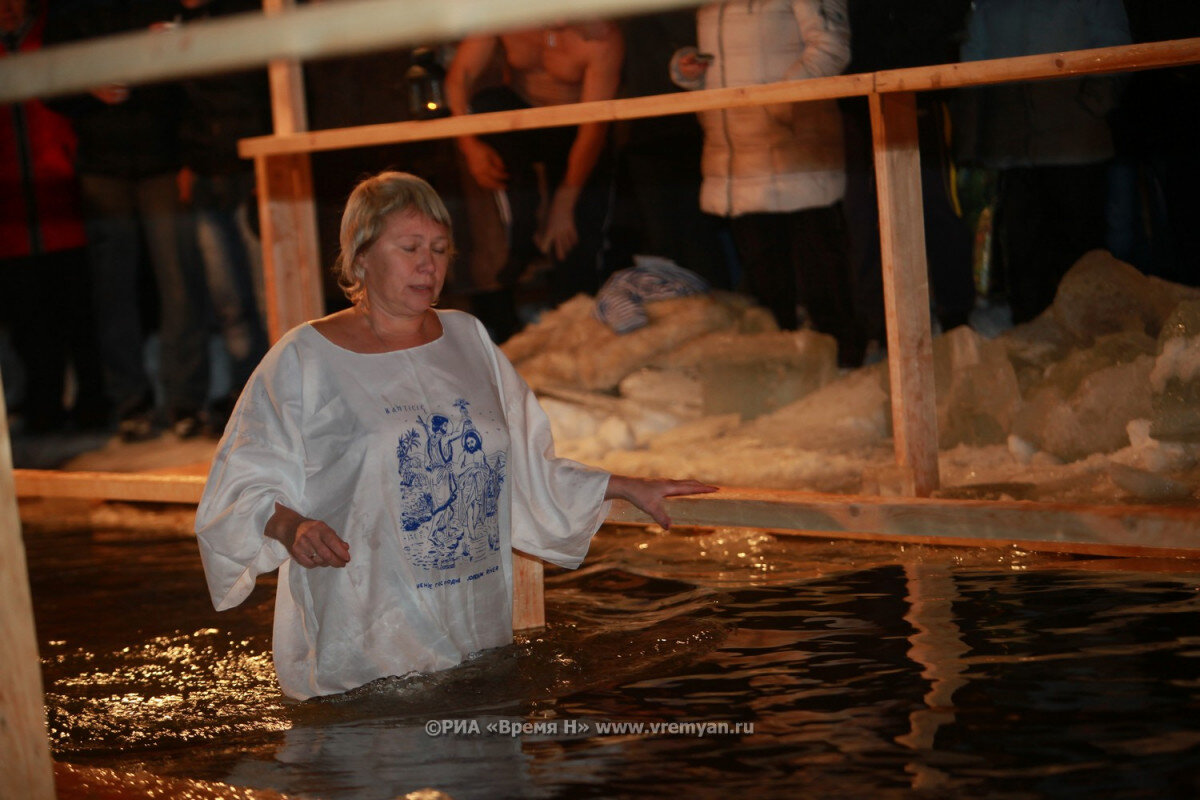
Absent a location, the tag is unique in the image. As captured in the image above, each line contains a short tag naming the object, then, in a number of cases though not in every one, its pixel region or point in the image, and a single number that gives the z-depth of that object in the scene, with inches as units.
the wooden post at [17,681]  203.9
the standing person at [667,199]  586.9
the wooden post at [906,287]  433.1
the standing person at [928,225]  525.7
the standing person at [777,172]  502.6
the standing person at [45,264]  684.7
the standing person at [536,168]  568.1
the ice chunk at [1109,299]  496.4
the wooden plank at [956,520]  366.9
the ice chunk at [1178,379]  454.9
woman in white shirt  303.6
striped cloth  605.9
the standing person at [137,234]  647.1
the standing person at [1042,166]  502.9
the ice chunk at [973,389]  505.7
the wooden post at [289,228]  558.9
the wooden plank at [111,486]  550.9
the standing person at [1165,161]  492.1
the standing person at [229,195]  640.5
